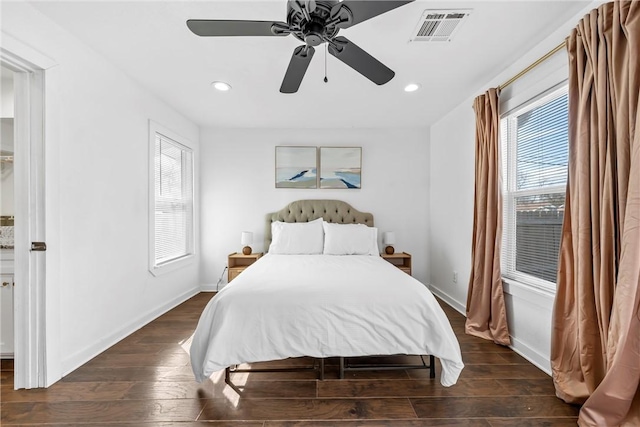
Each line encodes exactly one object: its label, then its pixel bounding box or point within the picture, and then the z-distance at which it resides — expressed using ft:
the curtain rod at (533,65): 6.47
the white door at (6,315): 7.21
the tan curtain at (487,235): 8.36
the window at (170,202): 10.68
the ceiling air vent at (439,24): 6.04
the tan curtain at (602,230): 4.75
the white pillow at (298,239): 12.04
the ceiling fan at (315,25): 4.55
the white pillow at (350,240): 11.78
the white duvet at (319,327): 6.19
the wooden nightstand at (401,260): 12.78
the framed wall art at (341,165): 14.16
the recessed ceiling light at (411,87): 9.50
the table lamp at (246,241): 13.07
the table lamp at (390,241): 13.29
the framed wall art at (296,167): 14.14
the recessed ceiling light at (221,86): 9.49
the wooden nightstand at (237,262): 12.48
